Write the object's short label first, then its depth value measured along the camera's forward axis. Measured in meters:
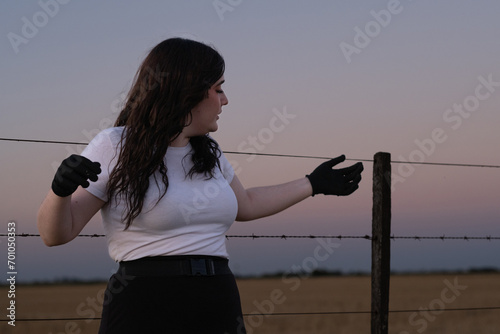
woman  2.19
